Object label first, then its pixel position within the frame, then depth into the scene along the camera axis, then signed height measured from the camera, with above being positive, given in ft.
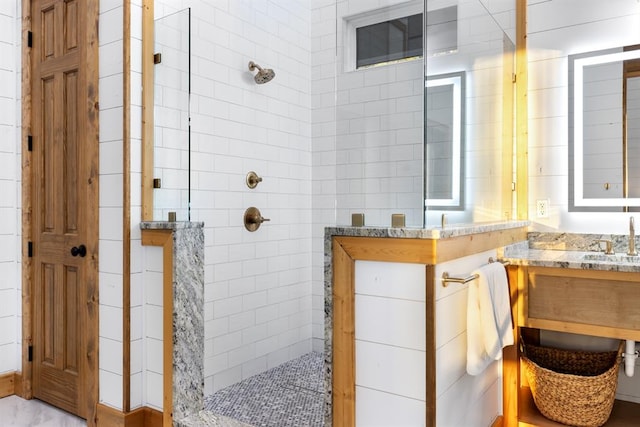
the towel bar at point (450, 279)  5.74 -0.78
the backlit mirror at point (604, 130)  8.40 +1.45
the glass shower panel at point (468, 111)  6.18 +1.51
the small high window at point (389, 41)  6.18 +2.31
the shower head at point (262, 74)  10.66 +3.01
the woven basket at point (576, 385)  7.52 -2.69
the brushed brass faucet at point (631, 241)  8.04 -0.47
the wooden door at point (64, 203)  8.35 +0.17
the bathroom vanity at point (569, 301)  6.81 -1.29
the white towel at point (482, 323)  6.29 -1.44
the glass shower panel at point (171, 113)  8.11 +1.65
